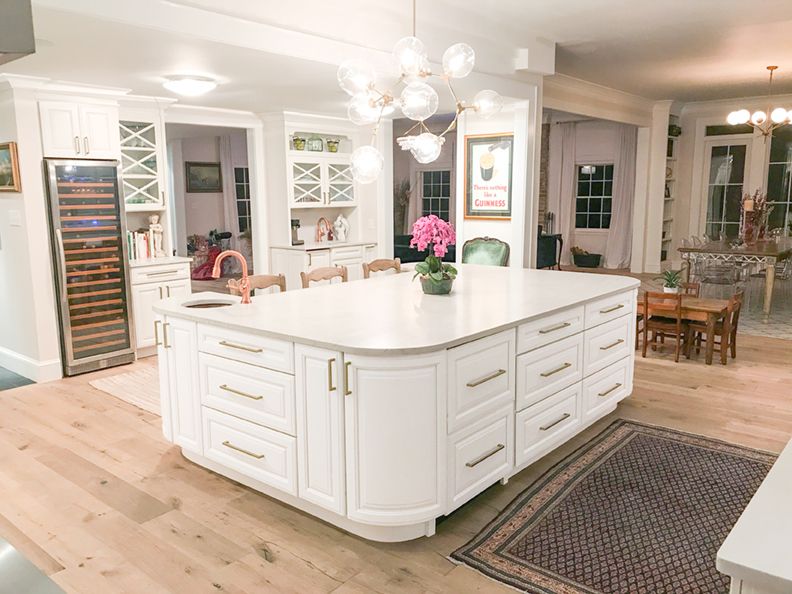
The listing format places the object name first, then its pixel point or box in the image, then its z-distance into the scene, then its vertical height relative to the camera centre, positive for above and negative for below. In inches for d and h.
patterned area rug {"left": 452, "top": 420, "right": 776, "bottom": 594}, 96.7 -57.2
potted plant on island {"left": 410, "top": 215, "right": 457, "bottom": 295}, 144.3 -13.9
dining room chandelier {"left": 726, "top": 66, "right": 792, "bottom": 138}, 294.4 +34.3
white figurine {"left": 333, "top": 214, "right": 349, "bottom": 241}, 327.6 -17.9
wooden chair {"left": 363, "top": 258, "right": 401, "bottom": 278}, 192.1 -22.3
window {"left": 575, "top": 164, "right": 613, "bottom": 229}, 445.4 -3.0
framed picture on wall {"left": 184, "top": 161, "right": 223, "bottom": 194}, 438.3 +11.1
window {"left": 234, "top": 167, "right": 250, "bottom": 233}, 445.4 -1.3
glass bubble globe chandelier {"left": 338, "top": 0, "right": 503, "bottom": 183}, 130.8 +20.6
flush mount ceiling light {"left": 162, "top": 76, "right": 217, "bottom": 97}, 192.1 +32.5
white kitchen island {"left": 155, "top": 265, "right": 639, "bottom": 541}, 102.0 -35.1
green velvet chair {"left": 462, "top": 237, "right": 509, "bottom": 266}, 250.1 -23.3
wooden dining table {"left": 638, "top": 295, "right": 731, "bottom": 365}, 205.8 -39.0
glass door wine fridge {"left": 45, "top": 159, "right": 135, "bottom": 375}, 202.7 -22.5
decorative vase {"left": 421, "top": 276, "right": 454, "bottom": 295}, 144.1 -20.9
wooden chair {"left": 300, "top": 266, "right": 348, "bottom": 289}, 172.7 -22.0
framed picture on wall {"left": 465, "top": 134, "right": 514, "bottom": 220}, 249.6 +6.5
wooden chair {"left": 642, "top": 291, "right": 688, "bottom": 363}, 208.8 -42.1
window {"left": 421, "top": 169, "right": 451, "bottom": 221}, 472.4 +0.3
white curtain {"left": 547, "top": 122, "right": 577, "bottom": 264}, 449.7 +7.8
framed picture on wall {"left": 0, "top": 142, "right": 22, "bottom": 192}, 193.0 +7.8
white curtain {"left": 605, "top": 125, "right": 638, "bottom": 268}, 428.1 -6.3
